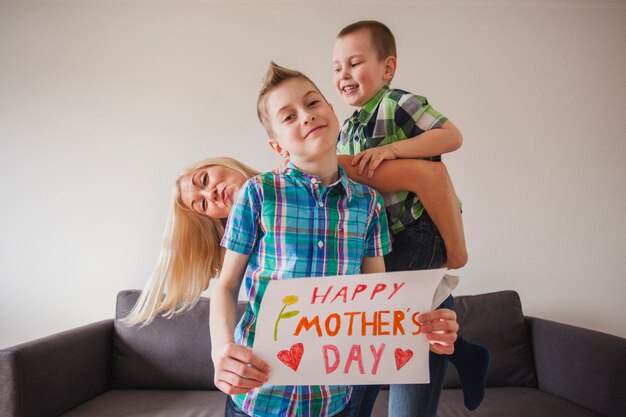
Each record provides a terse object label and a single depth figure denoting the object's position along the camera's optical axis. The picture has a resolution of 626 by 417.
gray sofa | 1.55
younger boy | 0.87
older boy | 0.72
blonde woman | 1.11
